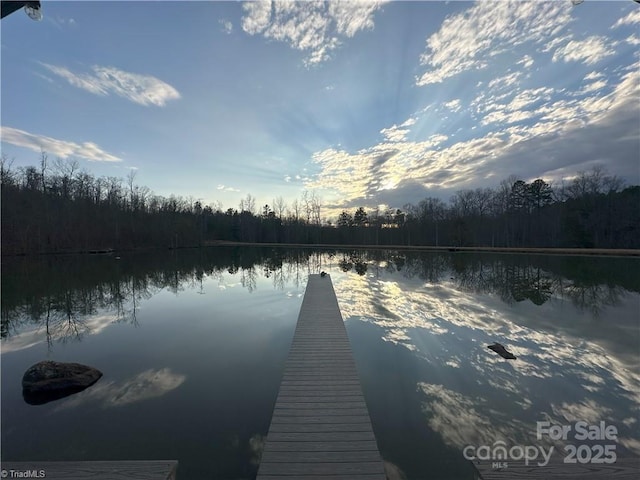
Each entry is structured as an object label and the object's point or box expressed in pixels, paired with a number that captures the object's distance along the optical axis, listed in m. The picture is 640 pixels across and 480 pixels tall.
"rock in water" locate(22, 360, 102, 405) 4.92
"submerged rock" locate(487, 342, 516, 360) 6.16
